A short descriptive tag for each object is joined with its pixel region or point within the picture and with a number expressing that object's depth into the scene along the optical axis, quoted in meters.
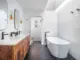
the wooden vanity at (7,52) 1.13
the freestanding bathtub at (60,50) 2.16
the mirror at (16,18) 2.33
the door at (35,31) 5.20
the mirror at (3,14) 1.58
